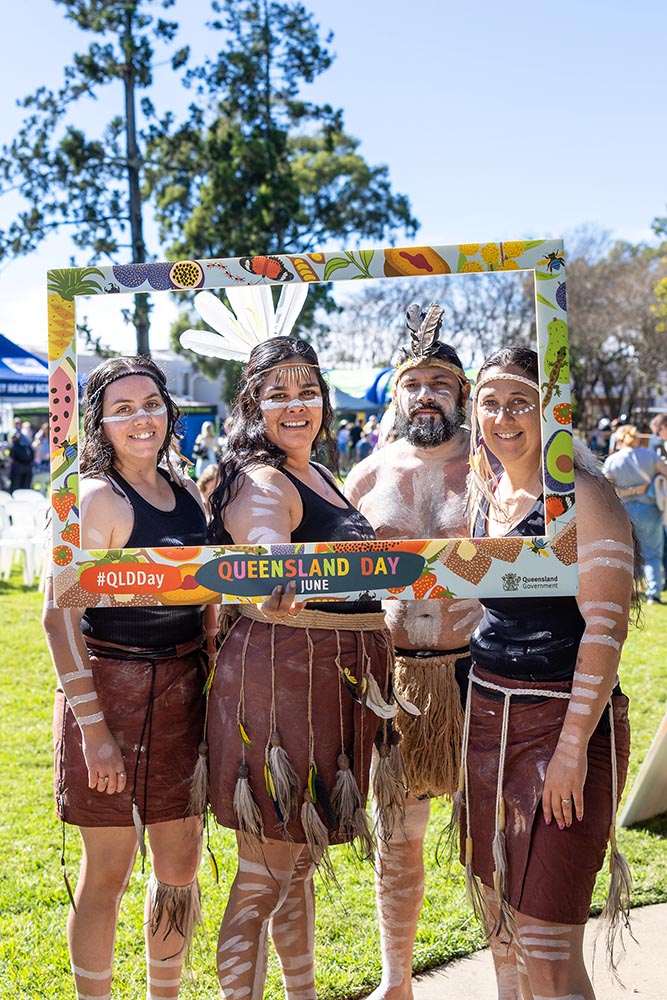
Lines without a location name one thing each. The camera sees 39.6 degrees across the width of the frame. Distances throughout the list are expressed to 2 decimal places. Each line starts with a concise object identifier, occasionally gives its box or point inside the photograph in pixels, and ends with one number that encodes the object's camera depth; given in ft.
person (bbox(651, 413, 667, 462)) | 29.50
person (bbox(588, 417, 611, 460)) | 36.84
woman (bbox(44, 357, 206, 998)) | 7.10
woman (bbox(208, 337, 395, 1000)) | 6.90
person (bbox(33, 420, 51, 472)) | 58.57
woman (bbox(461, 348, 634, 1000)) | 6.32
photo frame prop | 6.30
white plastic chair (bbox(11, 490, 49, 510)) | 34.94
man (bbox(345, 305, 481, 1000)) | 8.61
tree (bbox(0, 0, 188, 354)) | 34.09
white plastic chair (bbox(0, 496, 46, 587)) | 33.83
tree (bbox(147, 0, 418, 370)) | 29.73
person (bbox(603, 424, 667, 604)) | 27.14
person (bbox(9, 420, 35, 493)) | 49.37
